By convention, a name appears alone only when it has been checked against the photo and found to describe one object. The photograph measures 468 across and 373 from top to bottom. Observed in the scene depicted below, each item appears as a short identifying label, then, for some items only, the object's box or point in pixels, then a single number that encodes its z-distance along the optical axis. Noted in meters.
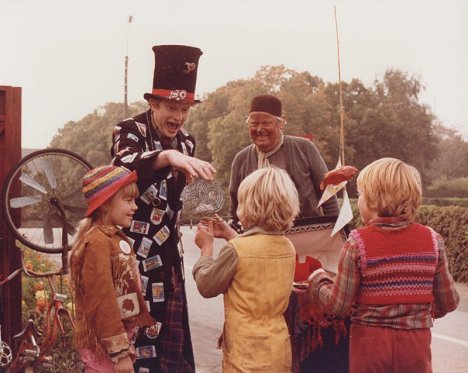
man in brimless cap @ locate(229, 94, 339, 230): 4.26
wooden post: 4.59
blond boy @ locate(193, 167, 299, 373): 3.06
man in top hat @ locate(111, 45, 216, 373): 3.54
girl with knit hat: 3.04
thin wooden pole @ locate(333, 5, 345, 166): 3.55
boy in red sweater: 2.93
